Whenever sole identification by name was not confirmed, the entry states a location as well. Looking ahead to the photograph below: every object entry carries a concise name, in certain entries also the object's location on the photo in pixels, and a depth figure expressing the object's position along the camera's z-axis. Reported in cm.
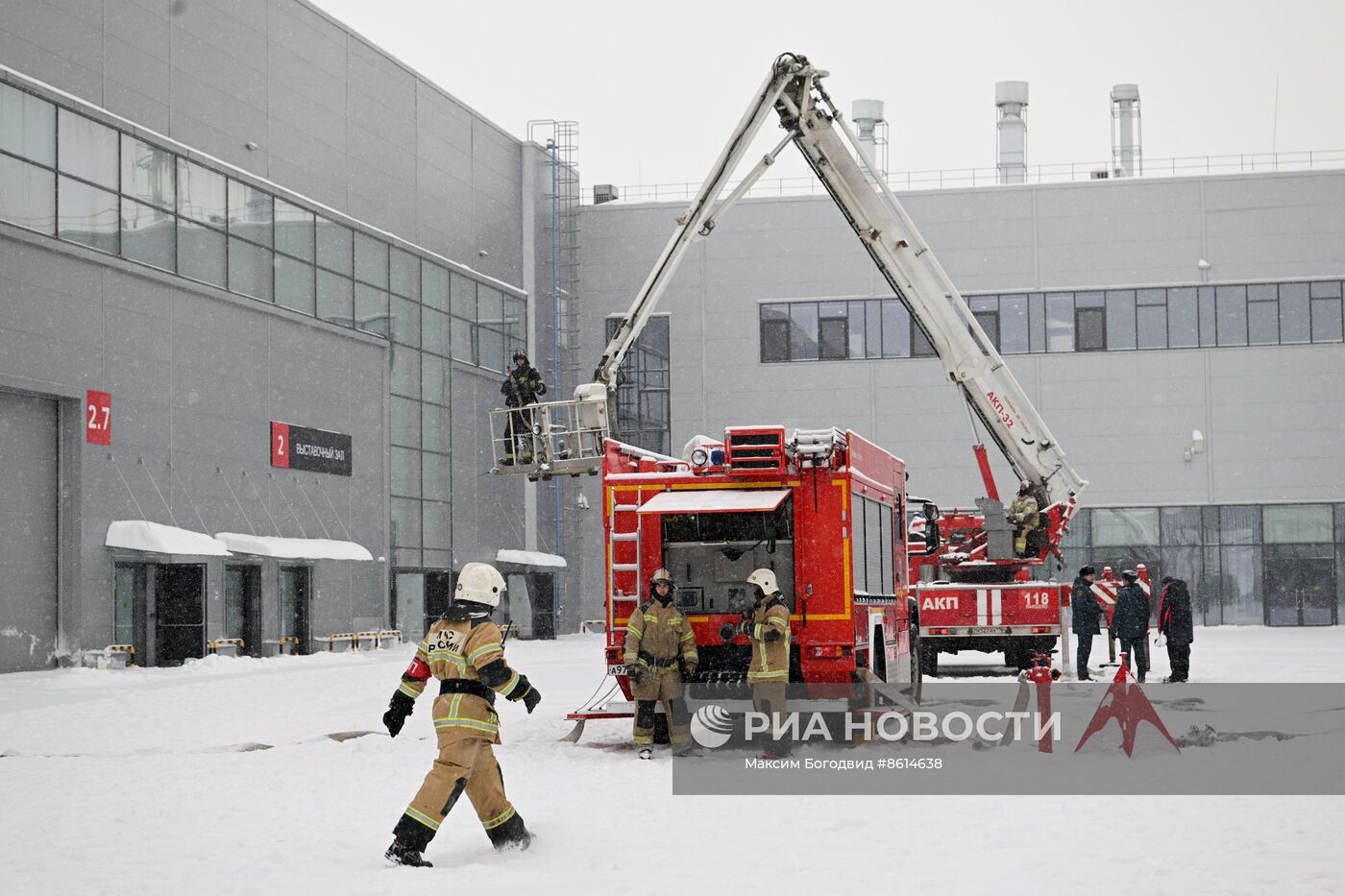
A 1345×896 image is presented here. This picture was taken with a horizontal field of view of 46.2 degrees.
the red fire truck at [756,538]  1464
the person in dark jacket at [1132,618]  2014
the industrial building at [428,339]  2981
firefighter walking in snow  878
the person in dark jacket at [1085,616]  2392
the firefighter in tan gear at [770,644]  1370
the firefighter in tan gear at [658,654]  1423
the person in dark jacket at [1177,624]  2041
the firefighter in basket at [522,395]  2830
